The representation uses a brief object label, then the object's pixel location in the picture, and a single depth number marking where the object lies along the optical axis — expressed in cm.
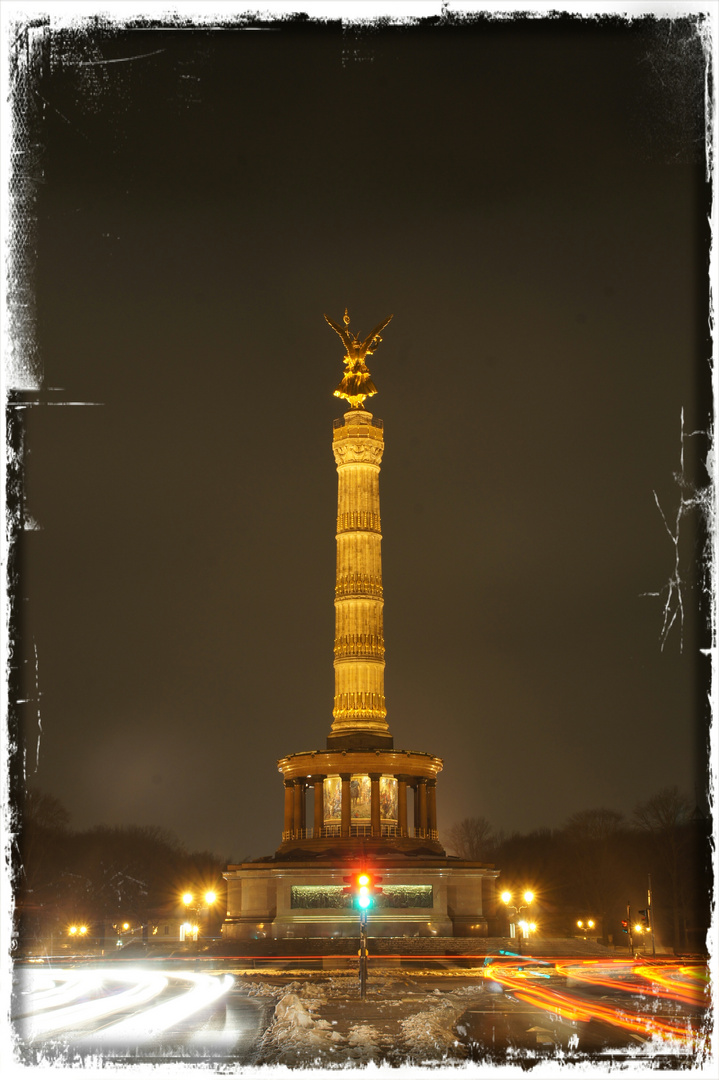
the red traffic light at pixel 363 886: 1984
